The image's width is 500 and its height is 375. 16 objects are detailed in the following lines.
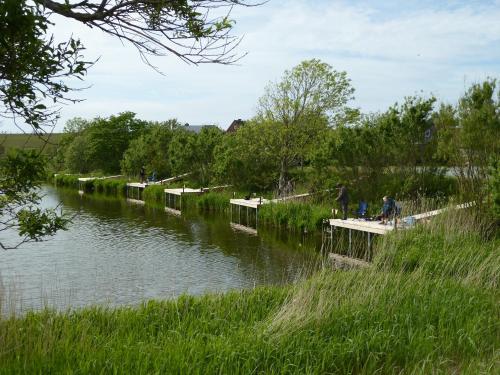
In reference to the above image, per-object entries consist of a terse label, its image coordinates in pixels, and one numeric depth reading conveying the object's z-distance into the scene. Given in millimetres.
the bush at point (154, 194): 32500
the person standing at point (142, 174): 38506
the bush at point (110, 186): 39069
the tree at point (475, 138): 13438
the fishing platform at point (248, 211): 21719
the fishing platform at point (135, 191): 34500
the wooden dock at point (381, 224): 13328
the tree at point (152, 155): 40125
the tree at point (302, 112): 26359
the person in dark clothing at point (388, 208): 15055
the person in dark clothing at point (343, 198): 17200
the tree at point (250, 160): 26750
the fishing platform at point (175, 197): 28606
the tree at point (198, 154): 31891
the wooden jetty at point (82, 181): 42378
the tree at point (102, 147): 50719
